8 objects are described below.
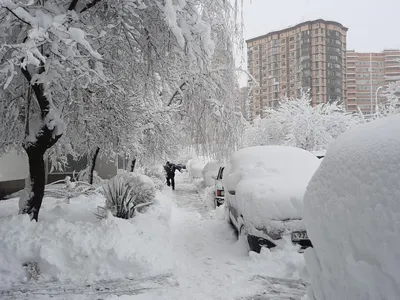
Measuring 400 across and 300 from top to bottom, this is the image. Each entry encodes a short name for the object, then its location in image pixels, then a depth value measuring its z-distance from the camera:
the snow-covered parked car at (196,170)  29.12
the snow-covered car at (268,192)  5.50
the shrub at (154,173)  23.04
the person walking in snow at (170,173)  22.11
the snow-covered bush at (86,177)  14.91
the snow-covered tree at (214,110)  10.24
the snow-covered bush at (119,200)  7.47
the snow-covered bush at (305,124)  29.17
